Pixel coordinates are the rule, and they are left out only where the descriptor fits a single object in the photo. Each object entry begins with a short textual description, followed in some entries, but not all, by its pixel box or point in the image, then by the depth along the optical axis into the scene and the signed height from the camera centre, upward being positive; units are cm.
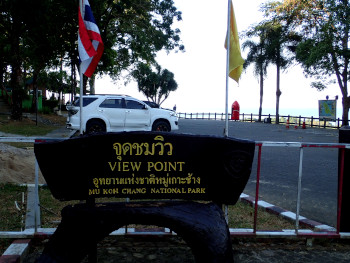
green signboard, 3091 +112
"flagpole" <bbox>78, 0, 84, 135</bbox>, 493 +63
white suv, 1504 +6
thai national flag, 602 +137
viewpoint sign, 295 -43
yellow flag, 475 +94
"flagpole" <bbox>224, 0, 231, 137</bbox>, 459 +94
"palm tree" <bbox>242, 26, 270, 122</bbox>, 4150 +809
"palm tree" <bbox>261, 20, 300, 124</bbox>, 3784 +872
